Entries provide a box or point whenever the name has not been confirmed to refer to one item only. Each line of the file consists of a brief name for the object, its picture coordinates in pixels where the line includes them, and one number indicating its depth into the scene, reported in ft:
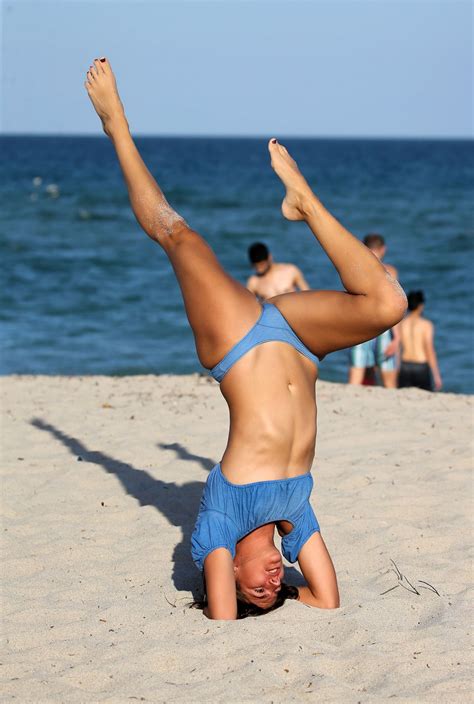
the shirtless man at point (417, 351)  68.18
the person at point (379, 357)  65.05
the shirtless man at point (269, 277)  66.49
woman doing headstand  25.39
